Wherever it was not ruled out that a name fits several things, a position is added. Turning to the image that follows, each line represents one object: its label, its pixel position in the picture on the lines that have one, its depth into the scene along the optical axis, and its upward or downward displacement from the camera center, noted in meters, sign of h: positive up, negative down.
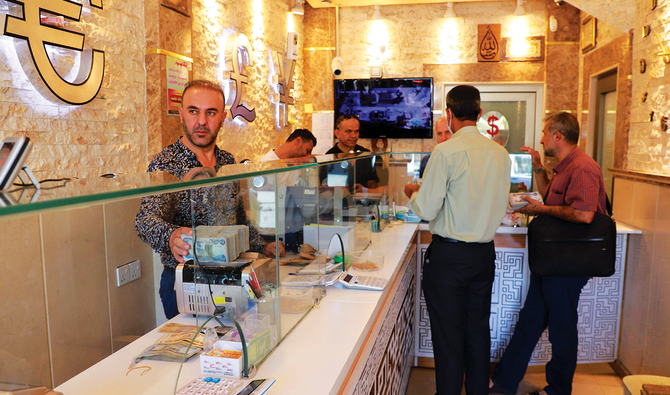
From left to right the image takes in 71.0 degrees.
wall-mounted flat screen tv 6.16 +0.53
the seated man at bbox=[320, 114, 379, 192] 2.26 -0.11
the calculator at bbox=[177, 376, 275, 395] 1.08 -0.57
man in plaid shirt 2.67 -0.85
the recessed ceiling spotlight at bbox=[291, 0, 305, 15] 5.68 +1.64
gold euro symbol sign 2.11 +0.48
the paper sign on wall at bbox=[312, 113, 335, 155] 6.39 +0.21
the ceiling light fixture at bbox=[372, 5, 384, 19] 6.11 +1.71
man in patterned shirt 1.26 -0.16
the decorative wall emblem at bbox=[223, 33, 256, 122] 4.20 +0.72
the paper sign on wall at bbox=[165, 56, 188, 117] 3.18 +0.45
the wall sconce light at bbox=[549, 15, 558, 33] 5.68 +1.45
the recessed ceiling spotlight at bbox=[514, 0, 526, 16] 5.74 +1.64
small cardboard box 1.16 -0.54
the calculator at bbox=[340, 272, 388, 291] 1.93 -0.57
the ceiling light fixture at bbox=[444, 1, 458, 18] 5.96 +1.68
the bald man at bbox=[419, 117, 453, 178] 4.40 +0.13
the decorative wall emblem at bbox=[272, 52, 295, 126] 5.37 +0.77
